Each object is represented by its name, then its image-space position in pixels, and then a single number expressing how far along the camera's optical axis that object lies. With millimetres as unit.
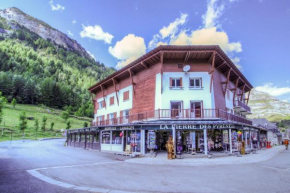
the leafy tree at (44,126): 53622
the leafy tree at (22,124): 46941
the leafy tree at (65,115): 64625
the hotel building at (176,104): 19109
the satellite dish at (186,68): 21609
